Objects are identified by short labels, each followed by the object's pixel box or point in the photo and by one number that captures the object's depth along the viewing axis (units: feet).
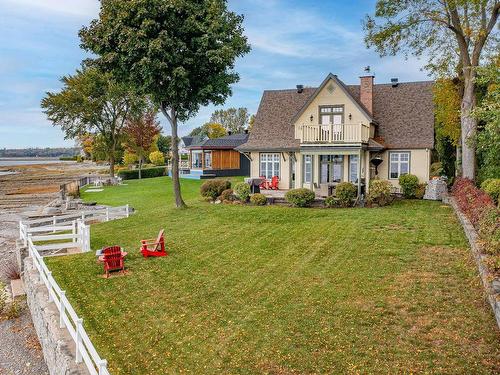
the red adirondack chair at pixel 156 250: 45.24
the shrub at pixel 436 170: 83.46
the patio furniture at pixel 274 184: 88.05
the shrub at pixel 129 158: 190.42
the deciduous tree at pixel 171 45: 65.62
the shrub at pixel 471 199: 45.64
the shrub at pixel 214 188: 82.79
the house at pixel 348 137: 79.92
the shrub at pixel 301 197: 73.20
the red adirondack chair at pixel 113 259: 39.40
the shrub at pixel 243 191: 78.12
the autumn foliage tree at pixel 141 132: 172.55
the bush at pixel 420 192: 77.51
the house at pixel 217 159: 145.38
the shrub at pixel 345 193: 72.13
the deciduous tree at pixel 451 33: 72.95
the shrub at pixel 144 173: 165.46
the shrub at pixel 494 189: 51.62
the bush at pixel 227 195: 81.20
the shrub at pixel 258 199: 76.33
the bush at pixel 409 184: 77.05
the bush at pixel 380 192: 71.77
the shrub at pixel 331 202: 73.05
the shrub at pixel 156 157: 187.73
